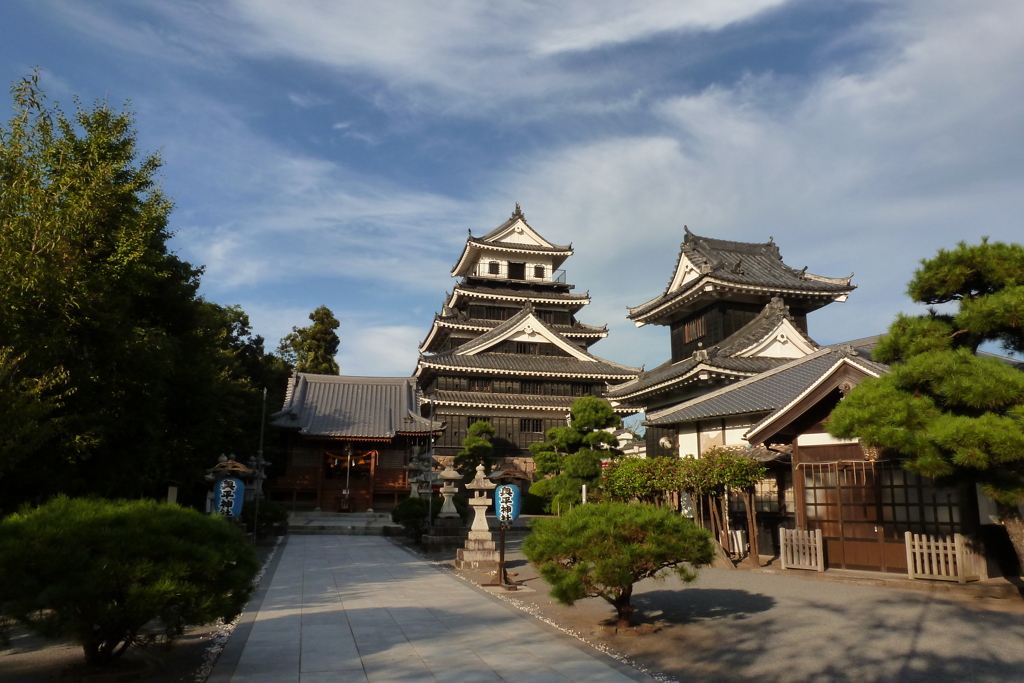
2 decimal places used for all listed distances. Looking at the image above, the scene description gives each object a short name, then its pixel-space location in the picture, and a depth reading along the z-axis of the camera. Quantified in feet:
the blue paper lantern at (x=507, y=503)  53.72
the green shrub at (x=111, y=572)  19.02
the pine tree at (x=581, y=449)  75.10
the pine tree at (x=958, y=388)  30.12
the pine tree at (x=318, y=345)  183.85
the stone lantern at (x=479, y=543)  52.47
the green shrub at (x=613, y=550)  27.27
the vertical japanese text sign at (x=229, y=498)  57.31
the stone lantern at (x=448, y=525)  65.57
